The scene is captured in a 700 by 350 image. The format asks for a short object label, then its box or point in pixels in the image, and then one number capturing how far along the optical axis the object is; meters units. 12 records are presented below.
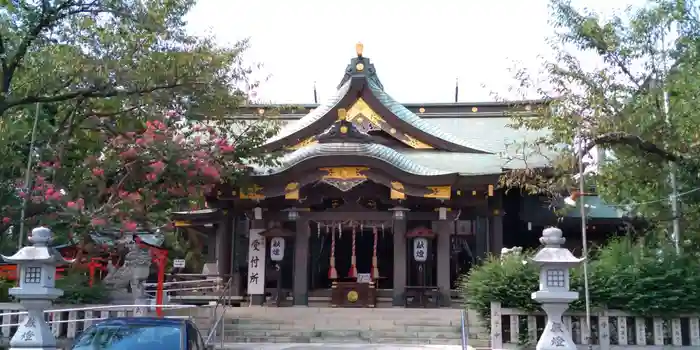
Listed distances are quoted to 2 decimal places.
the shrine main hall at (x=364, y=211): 19.27
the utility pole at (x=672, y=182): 12.79
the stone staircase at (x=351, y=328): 15.52
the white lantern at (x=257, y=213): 20.73
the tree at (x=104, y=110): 11.29
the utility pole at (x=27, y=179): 12.50
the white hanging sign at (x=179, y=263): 18.06
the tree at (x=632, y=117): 12.58
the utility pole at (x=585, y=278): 11.81
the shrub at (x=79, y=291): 13.80
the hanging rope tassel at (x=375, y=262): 20.66
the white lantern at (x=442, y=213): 20.06
